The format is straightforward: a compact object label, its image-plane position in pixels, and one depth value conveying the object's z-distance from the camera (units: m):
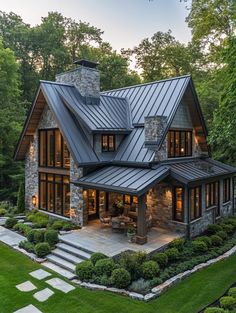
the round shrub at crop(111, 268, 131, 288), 8.67
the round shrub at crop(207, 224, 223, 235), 13.68
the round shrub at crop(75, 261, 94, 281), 9.12
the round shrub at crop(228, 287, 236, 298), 7.91
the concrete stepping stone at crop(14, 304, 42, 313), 7.52
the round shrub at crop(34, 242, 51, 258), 10.77
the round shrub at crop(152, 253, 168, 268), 9.98
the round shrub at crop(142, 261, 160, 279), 9.10
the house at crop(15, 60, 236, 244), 13.03
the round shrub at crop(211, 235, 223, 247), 12.28
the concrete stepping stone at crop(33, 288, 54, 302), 8.15
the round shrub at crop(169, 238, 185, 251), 11.34
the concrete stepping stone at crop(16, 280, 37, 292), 8.62
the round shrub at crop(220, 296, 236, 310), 7.42
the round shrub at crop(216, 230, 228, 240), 12.94
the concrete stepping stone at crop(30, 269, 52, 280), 9.34
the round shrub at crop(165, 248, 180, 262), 10.48
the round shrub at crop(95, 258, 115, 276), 9.16
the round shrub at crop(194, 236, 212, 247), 12.01
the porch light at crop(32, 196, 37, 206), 16.59
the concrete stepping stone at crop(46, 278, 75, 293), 8.61
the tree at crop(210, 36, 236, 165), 10.18
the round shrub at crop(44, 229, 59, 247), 11.55
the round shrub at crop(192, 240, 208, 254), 11.42
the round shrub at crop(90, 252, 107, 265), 9.74
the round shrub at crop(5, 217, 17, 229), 14.40
